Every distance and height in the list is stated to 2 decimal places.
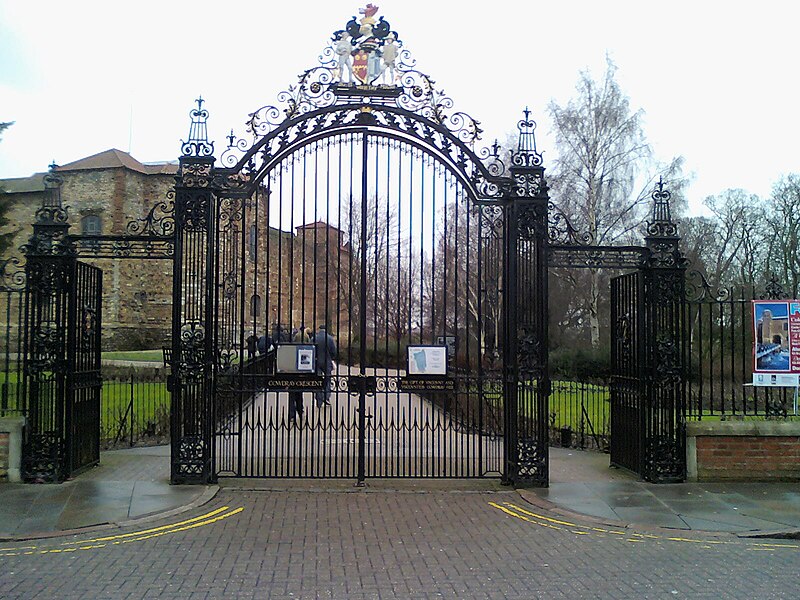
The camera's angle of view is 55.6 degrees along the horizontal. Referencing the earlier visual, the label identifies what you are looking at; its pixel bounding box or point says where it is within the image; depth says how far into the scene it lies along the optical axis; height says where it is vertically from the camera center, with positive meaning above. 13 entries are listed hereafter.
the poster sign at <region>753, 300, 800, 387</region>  10.26 -0.17
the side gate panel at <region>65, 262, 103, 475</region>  10.15 -0.54
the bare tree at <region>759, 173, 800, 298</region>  41.09 +5.80
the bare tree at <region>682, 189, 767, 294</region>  43.97 +5.74
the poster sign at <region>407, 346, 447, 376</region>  10.14 -0.39
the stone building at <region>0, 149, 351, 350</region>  40.81 +6.78
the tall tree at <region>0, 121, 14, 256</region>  21.80 +3.22
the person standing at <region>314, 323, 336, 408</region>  10.27 -0.42
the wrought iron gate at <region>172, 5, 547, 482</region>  10.04 +1.14
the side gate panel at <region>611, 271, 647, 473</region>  10.44 -0.59
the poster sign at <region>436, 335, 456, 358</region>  10.23 -0.14
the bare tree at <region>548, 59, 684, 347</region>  31.47 +7.06
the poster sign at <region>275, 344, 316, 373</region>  10.13 -0.36
